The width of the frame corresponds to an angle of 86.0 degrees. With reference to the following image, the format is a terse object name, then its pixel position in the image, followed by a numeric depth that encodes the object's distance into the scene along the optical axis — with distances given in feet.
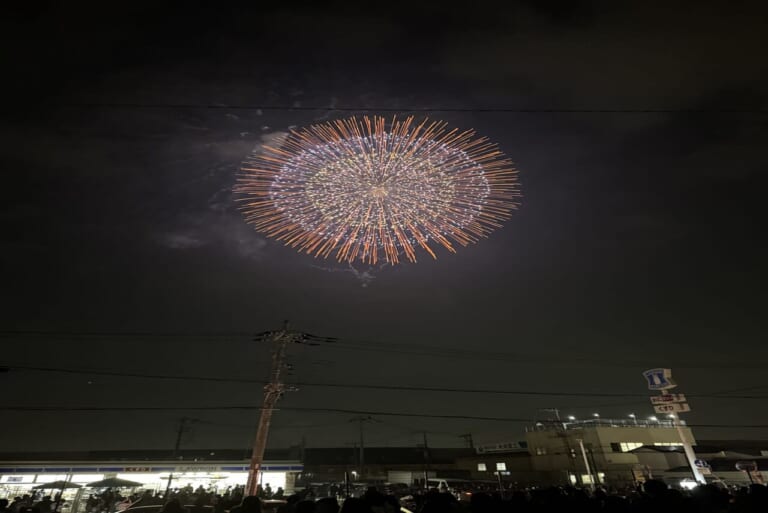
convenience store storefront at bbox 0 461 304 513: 113.70
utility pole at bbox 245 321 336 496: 76.38
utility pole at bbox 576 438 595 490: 142.20
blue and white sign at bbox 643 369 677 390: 122.52
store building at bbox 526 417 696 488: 151.23
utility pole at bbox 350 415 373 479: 189.78
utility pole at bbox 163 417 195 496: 186.27
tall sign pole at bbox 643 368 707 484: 113.50
